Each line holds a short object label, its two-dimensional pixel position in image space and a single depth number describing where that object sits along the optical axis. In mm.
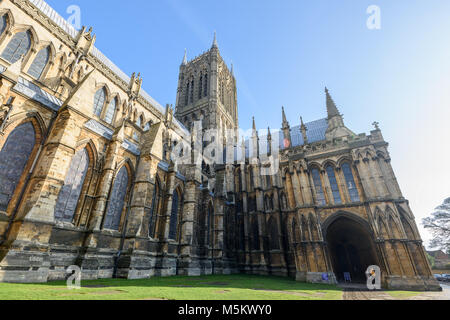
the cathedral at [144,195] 9430
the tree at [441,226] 28859
